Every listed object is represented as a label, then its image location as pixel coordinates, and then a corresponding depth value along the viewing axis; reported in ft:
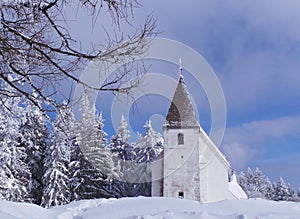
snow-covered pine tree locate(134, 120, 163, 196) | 88.79
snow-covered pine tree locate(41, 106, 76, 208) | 67.87
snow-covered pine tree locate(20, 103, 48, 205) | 71.36
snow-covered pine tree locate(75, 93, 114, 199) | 76.77
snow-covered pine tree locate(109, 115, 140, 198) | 83.97
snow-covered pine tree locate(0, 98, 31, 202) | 50.78
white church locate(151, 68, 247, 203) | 70.18
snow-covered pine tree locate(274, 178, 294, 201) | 171.83
